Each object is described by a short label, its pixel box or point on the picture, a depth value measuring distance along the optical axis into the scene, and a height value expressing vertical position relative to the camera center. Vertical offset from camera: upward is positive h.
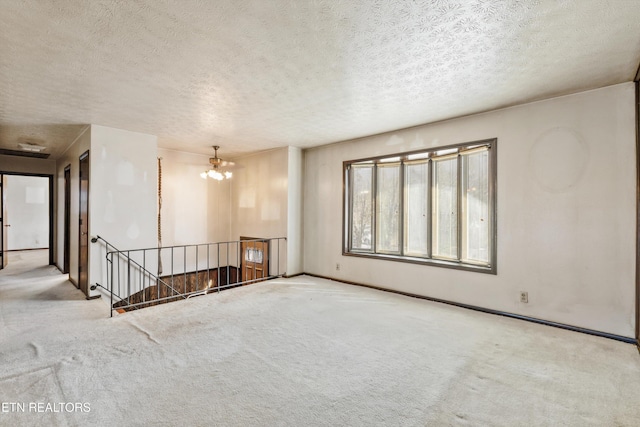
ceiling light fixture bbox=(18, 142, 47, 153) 5.40 +1.27
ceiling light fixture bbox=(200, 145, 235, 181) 5.57 +0.82
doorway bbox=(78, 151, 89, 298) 4.53 -0.21
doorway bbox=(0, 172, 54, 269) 9.31 +0.08
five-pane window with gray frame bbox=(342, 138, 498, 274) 3.87 +0.17
